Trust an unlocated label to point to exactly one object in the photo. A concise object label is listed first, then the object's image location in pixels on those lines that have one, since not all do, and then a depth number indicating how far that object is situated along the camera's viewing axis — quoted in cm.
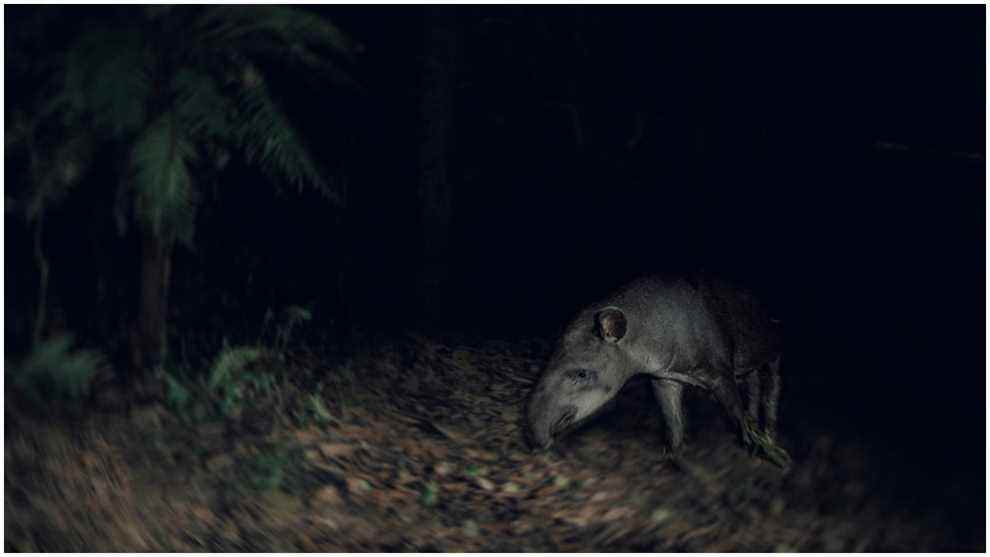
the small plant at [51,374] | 363
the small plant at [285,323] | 548
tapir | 488
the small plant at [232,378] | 465
